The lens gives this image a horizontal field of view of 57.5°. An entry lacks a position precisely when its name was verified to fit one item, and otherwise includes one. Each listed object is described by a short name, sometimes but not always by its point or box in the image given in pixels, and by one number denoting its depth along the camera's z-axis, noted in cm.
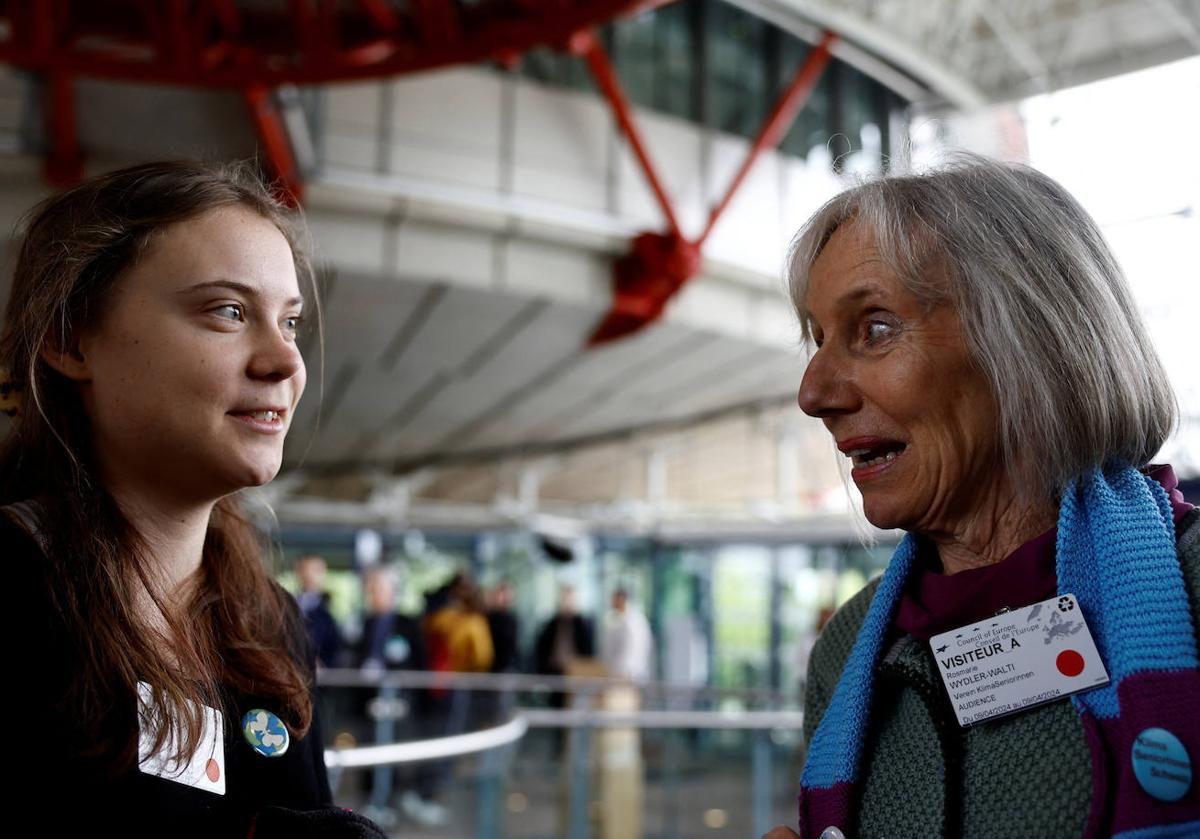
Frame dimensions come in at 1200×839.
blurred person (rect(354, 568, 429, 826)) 916
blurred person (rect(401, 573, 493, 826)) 920
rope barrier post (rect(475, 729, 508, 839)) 457
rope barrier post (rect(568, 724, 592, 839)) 576
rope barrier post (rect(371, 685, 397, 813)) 716
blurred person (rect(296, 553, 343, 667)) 823
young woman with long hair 125
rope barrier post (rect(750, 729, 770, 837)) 593
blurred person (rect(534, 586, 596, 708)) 1208
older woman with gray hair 125
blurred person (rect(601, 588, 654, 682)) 1133
